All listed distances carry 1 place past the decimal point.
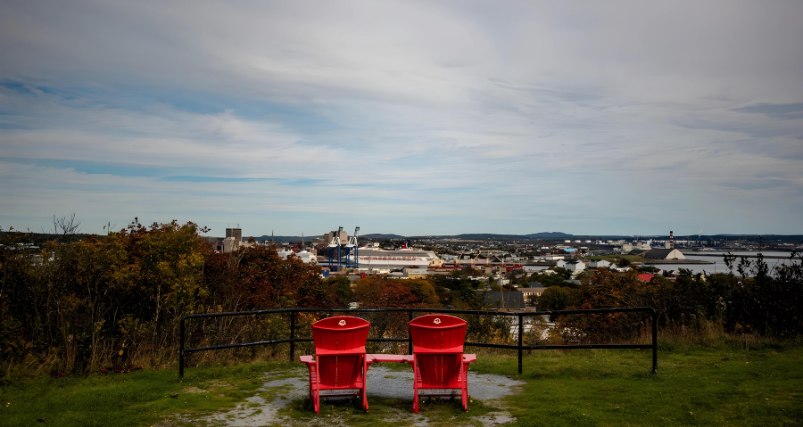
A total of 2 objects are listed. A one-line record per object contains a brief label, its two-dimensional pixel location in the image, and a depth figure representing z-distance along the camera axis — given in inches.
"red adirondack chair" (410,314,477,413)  247.9
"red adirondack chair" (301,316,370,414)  245.1
